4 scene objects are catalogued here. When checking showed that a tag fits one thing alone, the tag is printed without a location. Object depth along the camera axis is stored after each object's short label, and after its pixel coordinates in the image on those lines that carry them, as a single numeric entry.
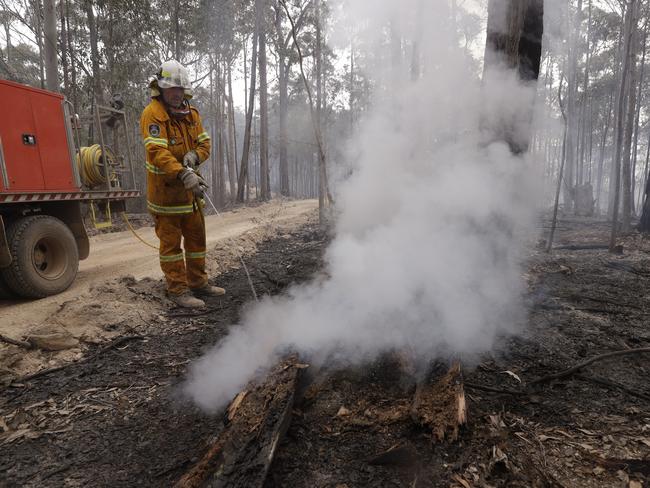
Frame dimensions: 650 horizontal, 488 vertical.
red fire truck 4.62
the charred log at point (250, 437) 1.91
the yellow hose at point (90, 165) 5.95
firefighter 4.17
